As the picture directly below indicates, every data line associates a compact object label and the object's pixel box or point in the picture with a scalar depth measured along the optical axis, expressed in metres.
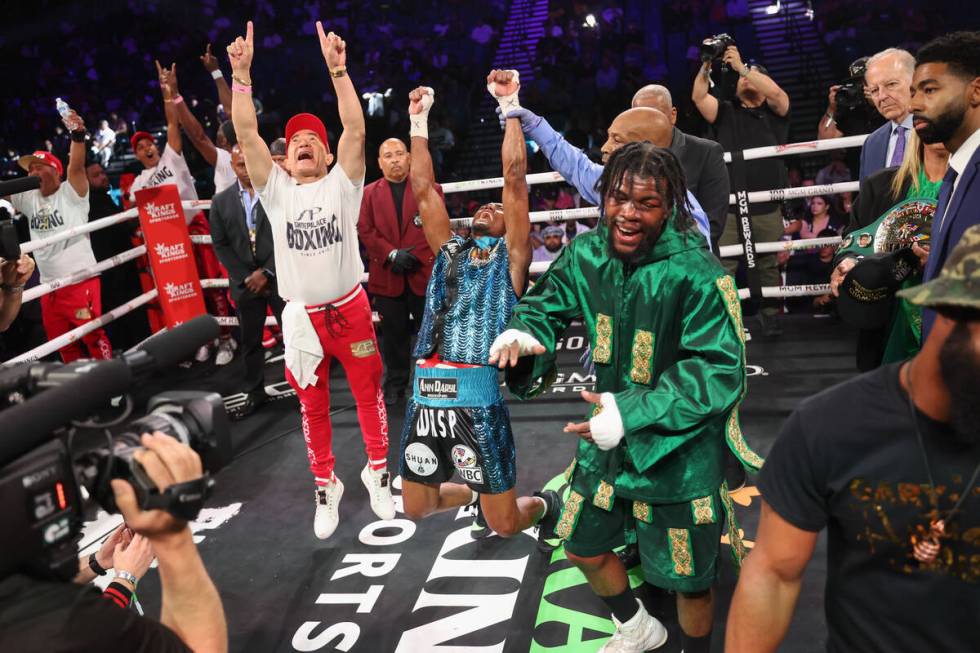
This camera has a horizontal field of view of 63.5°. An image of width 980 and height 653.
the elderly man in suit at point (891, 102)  3.24
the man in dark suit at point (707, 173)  3.82
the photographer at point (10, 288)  2.72
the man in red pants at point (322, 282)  3.30
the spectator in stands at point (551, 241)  5.82
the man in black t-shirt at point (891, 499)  1.14
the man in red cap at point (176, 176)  5.41
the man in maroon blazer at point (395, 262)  4.50
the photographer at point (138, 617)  1.16
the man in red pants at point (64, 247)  4.85
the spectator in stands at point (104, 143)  9.27
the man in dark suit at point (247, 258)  4.63
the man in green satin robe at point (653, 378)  2.02
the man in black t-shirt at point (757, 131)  4.75
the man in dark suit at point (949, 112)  2.15
